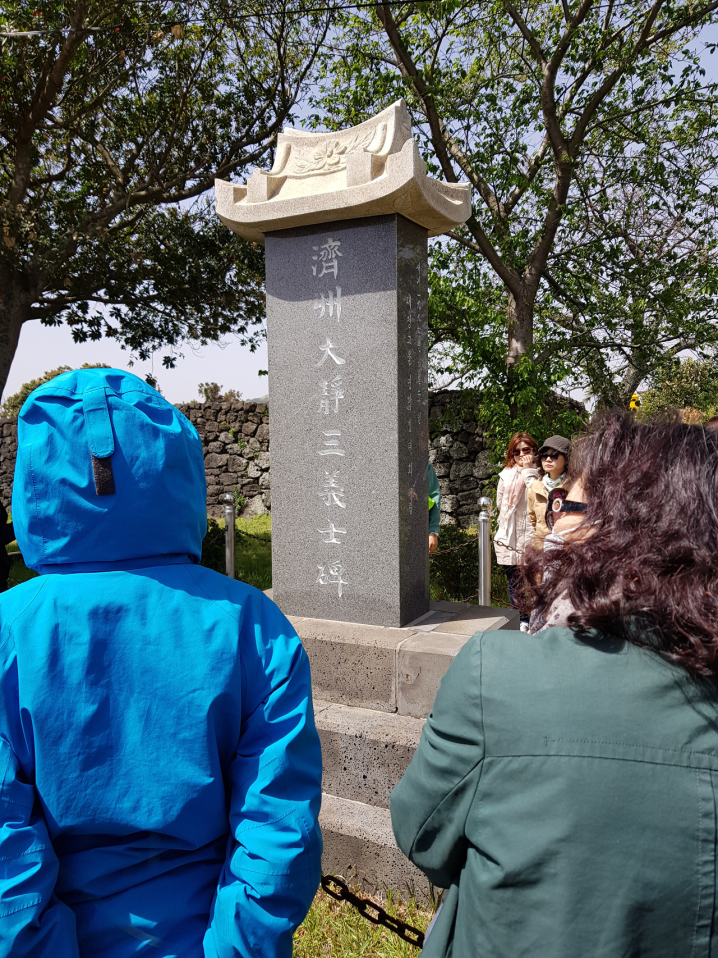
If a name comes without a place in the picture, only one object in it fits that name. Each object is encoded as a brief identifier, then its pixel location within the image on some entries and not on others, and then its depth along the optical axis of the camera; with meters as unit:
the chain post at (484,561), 4.66
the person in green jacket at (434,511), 3.86
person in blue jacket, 1.01
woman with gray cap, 4.71
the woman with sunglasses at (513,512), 5.03
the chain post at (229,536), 5.85
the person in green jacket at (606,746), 0.82
